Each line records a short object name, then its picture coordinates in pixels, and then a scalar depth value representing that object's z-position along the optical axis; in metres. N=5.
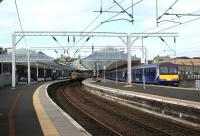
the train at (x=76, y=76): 104.44
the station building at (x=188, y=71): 65.00
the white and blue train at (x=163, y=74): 55.25
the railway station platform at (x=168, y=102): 21.67
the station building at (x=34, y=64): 115.88
